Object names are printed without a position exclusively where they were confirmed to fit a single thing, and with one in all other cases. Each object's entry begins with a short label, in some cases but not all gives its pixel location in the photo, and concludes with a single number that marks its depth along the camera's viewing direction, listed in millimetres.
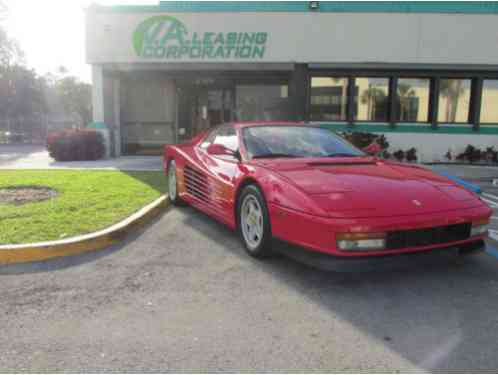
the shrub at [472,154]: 12398
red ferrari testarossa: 2830
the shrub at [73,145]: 11336
